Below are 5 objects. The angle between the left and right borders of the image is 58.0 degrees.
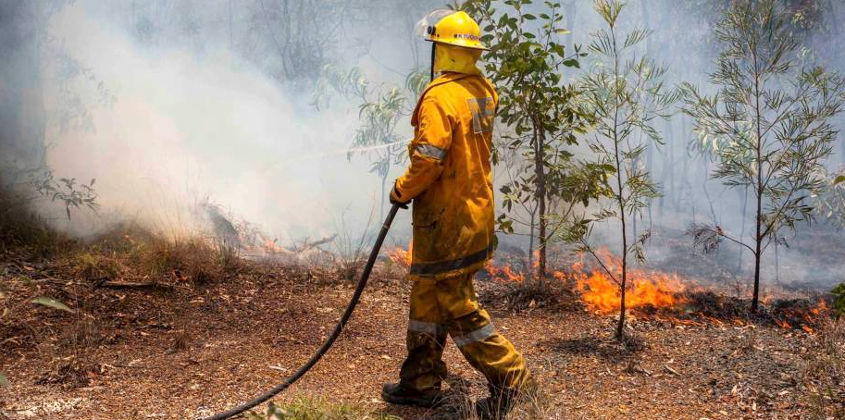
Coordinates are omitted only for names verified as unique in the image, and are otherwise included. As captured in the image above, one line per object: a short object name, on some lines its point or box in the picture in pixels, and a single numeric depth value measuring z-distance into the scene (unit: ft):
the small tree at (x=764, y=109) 20.04
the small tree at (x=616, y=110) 17.40
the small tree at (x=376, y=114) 39.42
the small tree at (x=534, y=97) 19.52
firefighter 12.44
